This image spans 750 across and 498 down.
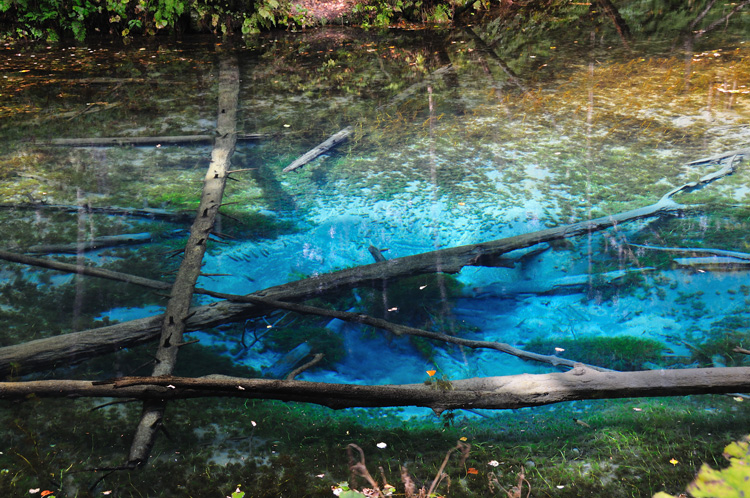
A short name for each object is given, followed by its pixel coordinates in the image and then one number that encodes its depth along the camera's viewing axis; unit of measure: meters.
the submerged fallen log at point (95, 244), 4.55
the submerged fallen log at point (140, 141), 6.48
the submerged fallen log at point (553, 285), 4.10
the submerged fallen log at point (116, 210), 4.96
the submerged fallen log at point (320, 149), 5.93
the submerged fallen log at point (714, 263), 4.15
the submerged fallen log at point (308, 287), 3.38
